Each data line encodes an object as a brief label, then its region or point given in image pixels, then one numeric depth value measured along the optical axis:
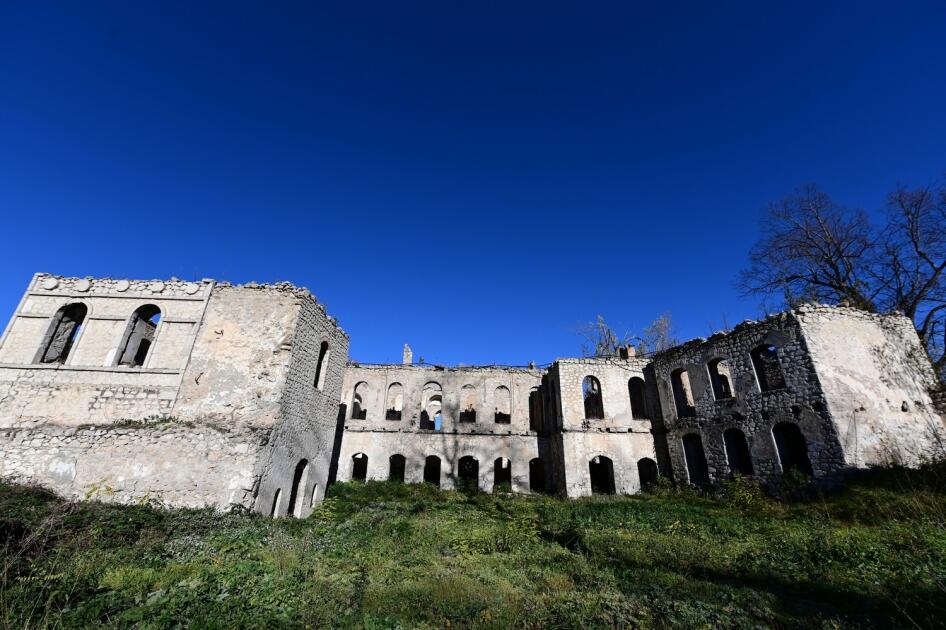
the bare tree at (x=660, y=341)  29.80
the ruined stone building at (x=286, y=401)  9.91
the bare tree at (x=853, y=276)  16.16
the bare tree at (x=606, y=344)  30.14
